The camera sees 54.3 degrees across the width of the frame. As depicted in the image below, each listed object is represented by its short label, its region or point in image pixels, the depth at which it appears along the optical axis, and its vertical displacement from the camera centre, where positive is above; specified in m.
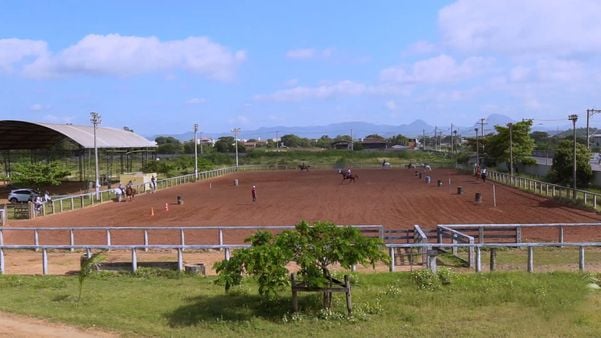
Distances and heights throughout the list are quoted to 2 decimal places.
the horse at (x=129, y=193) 44.56 -3.32
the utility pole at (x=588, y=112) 46.67 +2.39
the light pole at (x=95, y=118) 49.88 +2.73
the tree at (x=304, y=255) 9.25 -1.74
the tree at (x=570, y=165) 46.59 -1.87
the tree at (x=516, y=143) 67.88 -0.01
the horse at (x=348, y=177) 62.22 -3.30
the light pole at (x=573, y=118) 43.81 +1.82
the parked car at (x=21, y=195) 43.81 -3.33
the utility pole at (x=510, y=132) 59.34 +1.19
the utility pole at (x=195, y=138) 69.79 +1.35
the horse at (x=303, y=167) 92.44 -3.24
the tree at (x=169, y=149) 182.00 -0.08
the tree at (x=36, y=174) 46.22 -1.86
